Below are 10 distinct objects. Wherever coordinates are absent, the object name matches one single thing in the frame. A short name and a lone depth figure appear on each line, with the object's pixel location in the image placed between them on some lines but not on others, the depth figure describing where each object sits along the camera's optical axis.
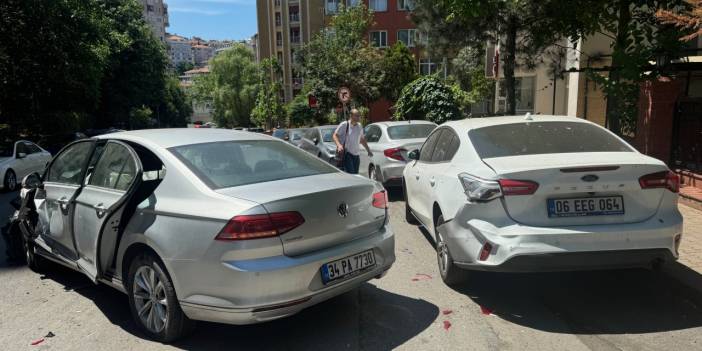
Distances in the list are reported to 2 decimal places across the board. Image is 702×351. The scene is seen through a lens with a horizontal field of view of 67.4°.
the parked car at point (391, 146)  9.99
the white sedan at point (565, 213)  4.03
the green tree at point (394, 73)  37.88
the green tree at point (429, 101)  18.88
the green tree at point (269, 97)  67.94
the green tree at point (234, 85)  80.94
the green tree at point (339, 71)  37.06
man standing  9.66
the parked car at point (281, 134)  21.01
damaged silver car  3.46
